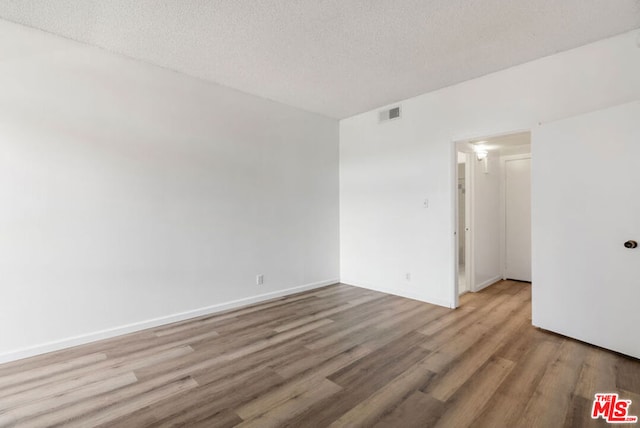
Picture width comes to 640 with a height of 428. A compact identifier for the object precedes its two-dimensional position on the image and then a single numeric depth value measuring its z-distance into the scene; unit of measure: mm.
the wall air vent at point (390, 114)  4418
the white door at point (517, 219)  5156
